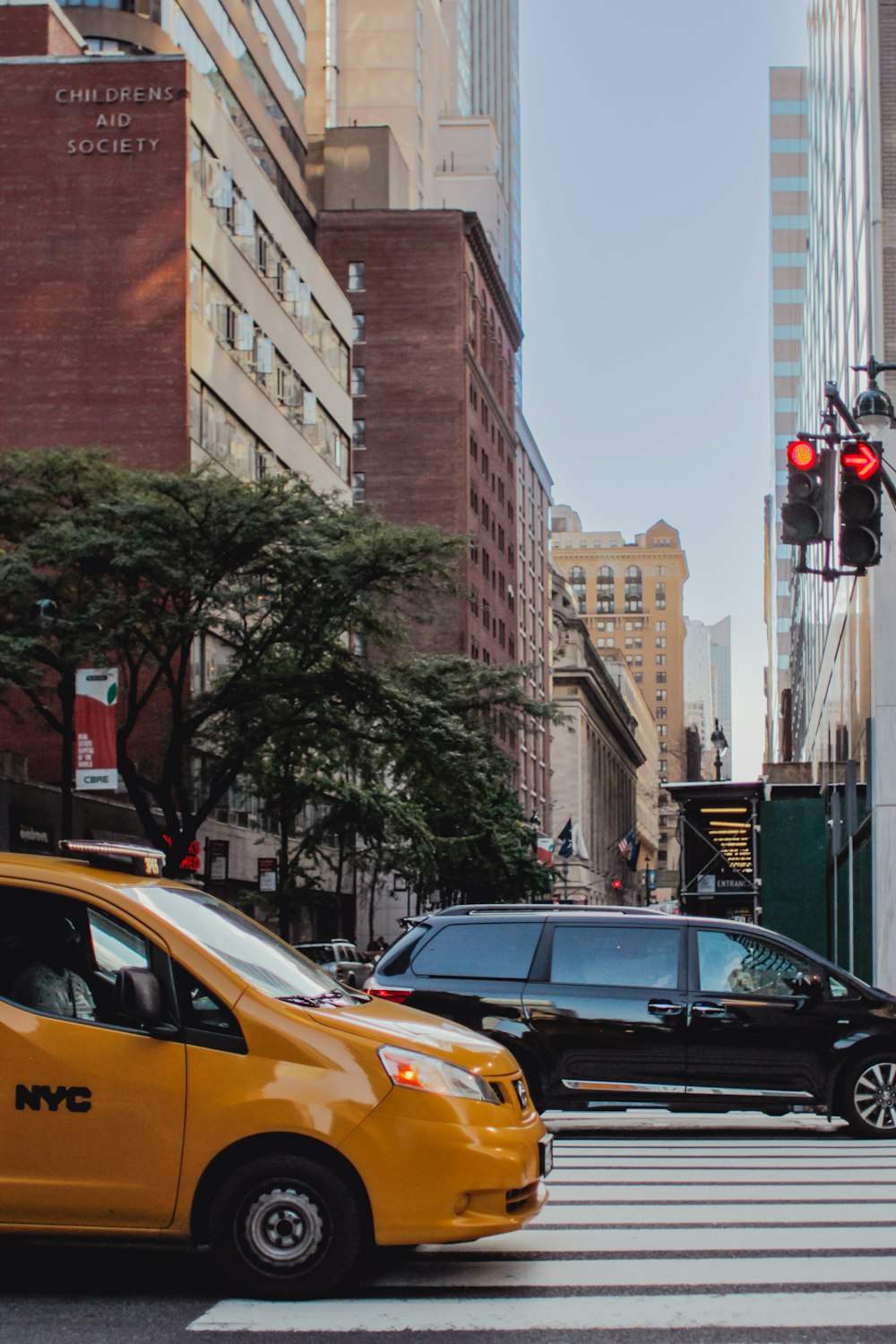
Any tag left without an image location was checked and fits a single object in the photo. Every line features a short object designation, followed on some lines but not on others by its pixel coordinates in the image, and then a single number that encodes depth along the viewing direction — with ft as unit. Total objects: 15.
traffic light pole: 42.01
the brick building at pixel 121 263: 157.58
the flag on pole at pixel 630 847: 277.13
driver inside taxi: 25.84
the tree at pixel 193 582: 107.45
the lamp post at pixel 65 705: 92.45
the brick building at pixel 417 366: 298.35
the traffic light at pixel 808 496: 41.73
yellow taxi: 24.54
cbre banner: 90.94
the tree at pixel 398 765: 115.96
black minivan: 47.93
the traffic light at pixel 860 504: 42.06
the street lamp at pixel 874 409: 56.44
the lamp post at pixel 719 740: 127.95
